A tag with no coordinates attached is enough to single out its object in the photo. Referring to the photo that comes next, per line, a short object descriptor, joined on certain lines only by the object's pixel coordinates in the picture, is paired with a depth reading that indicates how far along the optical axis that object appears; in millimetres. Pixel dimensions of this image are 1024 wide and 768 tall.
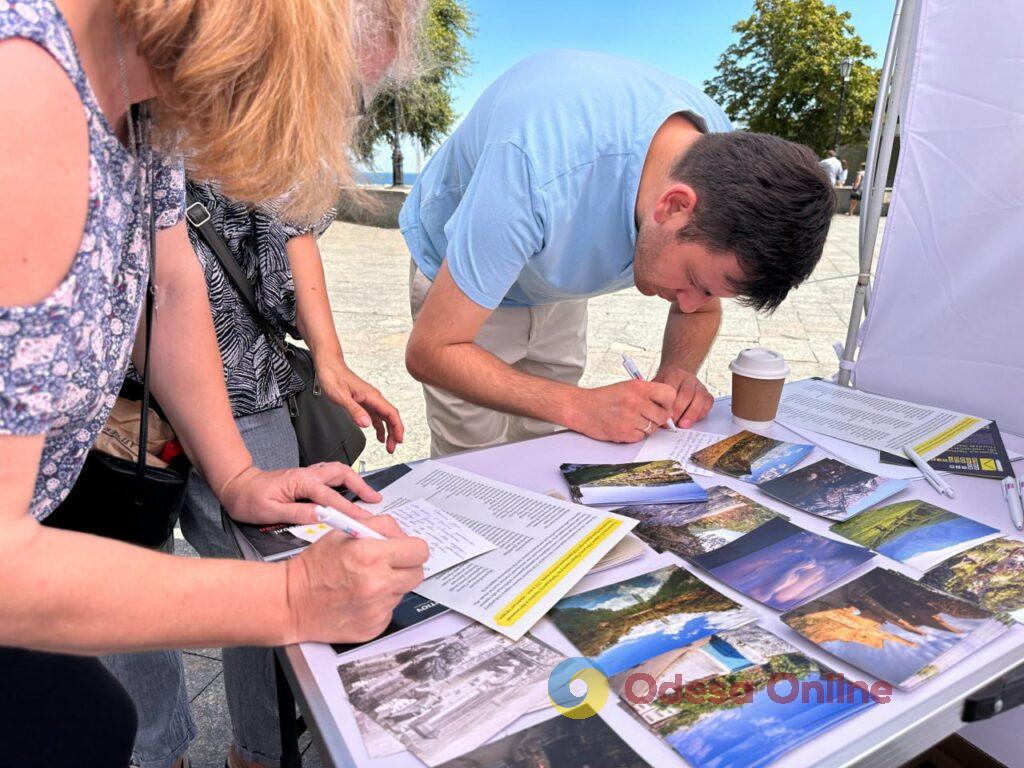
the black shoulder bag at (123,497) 951
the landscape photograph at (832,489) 1086
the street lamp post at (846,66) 15344
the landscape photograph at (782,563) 862
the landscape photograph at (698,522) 975
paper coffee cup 1362
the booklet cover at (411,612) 785
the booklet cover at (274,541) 933
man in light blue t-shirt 1212
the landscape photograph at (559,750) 606
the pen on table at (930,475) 1161
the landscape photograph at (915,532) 963
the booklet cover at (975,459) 1231
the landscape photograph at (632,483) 1102
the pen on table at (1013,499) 1057
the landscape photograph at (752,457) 1216
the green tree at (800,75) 24875
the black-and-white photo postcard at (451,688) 637
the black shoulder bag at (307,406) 1242
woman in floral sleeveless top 491
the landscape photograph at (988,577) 854
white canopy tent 1420
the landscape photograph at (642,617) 749
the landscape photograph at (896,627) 729
